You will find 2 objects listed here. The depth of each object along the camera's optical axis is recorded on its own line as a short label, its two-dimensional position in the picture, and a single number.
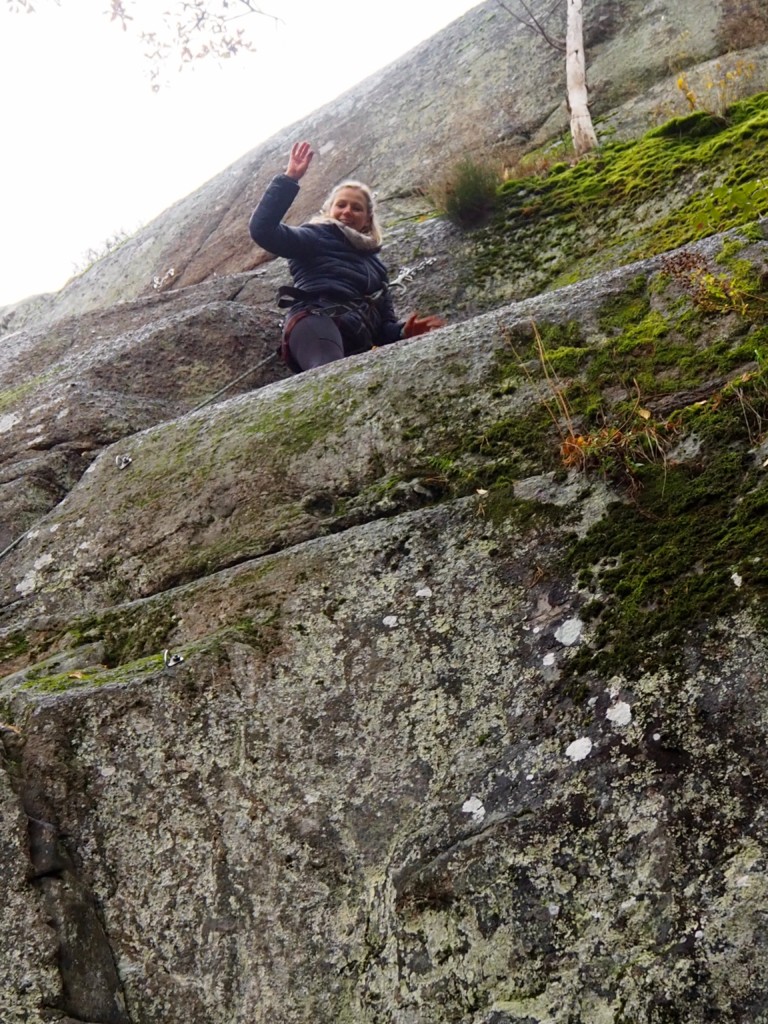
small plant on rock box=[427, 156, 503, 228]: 7.32
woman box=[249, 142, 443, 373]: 5.99
